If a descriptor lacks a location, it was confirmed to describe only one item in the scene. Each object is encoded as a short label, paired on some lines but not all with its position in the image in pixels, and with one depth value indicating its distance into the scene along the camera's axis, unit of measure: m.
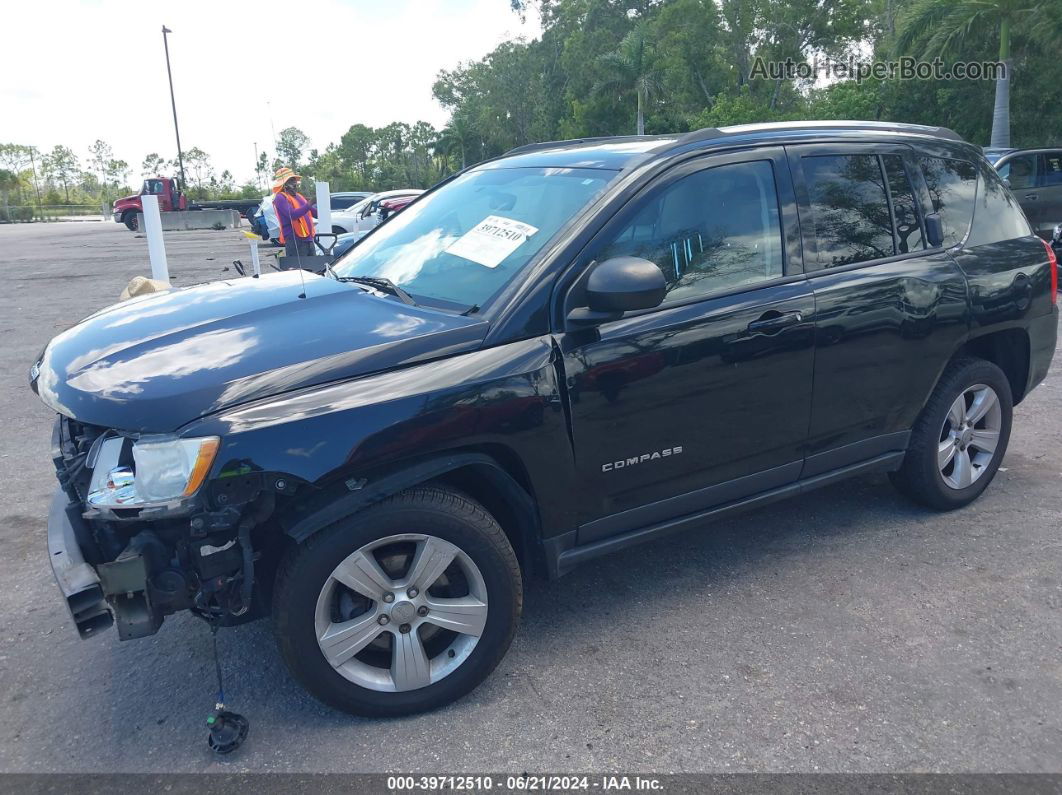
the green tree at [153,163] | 94.44
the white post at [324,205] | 11.09
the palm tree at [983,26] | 23.36
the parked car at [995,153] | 13.24
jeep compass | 2.62
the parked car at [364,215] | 19.55
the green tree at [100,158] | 106.00
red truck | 34.53
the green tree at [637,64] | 46.94
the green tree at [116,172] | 104.94
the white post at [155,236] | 9.33
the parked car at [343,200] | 29.03
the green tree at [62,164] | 96.50
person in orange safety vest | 11.43
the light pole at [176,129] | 44.18
